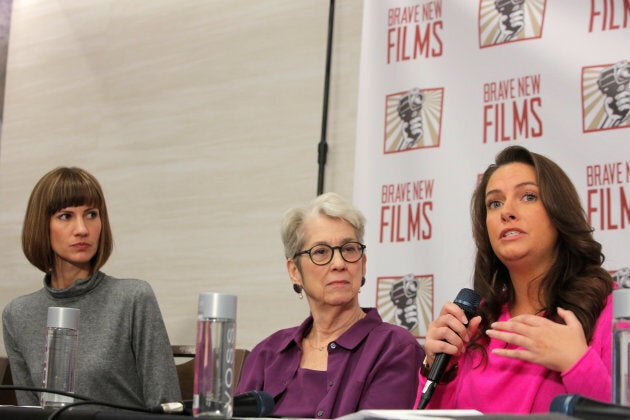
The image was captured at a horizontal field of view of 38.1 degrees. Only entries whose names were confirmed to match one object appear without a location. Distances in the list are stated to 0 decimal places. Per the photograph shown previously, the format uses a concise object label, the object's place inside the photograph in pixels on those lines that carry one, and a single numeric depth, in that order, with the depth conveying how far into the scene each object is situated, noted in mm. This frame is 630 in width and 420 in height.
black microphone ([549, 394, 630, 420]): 1319
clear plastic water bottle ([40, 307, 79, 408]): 2088
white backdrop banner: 3023
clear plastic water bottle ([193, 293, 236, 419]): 1512
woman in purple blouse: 2639
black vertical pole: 3949
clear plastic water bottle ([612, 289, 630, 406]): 1438
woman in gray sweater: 3045
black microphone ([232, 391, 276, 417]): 1724
